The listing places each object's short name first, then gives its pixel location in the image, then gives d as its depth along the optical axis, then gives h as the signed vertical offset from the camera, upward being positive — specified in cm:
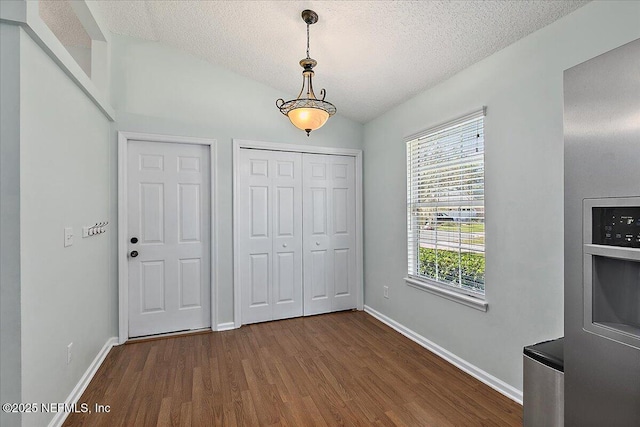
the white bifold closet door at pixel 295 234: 360 -24
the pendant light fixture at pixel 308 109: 222 +74
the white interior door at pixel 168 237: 320 -24
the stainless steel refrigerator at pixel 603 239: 94 -8
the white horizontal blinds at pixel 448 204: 248 +9
